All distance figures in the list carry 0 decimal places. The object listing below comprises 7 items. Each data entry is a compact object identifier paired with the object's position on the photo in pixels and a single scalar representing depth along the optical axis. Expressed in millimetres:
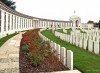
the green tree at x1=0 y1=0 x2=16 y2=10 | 56869
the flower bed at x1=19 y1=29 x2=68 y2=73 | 7064
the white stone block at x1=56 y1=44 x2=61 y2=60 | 8923
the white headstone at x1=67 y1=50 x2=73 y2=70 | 7388
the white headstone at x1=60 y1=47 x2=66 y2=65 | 8152
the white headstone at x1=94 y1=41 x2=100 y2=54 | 11980
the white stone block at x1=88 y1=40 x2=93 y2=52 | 12773
